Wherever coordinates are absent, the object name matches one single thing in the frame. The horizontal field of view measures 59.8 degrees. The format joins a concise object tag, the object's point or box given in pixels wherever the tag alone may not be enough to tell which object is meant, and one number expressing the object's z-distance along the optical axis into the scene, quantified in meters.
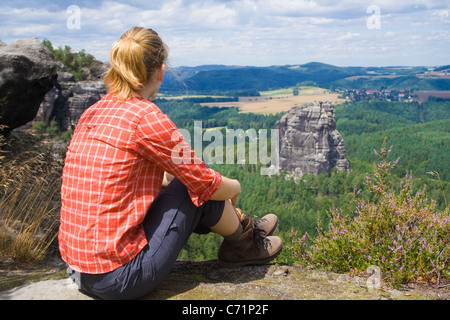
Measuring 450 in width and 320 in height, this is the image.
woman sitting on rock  2.32
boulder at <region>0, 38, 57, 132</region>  5.95
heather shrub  2.91
